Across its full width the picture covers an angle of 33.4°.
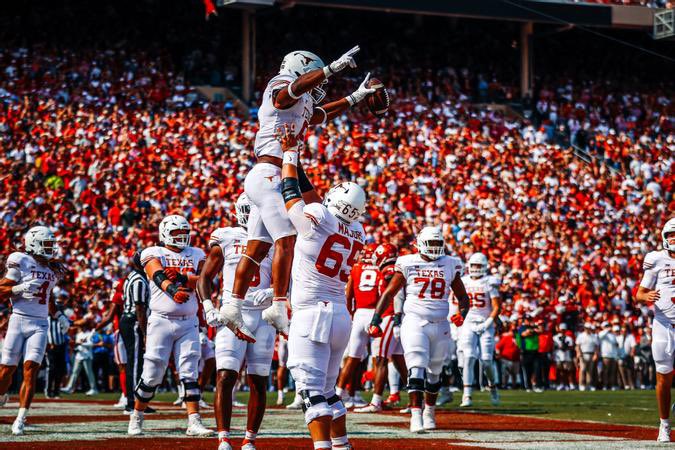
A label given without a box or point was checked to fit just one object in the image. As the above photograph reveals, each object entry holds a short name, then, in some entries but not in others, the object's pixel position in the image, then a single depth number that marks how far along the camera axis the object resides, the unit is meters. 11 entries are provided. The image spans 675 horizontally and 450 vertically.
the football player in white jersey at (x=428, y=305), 12.46
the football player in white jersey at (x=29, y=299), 12.34
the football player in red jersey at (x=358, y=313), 15.62
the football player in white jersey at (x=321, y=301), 8.07
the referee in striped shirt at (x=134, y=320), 13.88
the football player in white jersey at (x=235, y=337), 9.55
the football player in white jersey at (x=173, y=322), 11.37
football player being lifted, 8.76
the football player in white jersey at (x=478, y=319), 17.59
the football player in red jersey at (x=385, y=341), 15.51
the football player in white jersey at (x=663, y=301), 11.31
